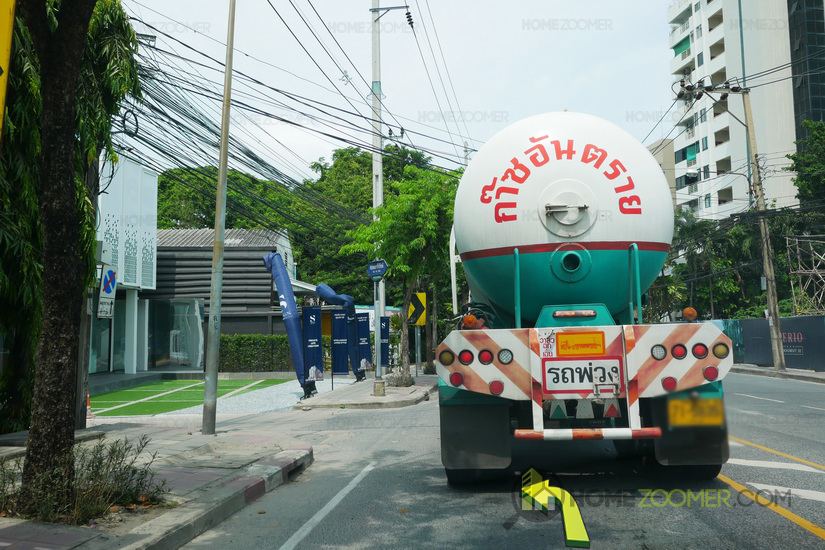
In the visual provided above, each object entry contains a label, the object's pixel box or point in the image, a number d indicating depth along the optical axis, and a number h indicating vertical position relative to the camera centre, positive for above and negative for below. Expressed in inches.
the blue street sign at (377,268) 710.5 +71.5
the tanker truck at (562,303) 219.9 +11.5
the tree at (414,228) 808.3 +129.7
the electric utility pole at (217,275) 428.5 +41.6
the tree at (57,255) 211.3 +28.1
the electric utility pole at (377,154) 772.6 +209.2
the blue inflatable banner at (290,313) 710.5 +26.5
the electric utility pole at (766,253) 972.6 +111.3
